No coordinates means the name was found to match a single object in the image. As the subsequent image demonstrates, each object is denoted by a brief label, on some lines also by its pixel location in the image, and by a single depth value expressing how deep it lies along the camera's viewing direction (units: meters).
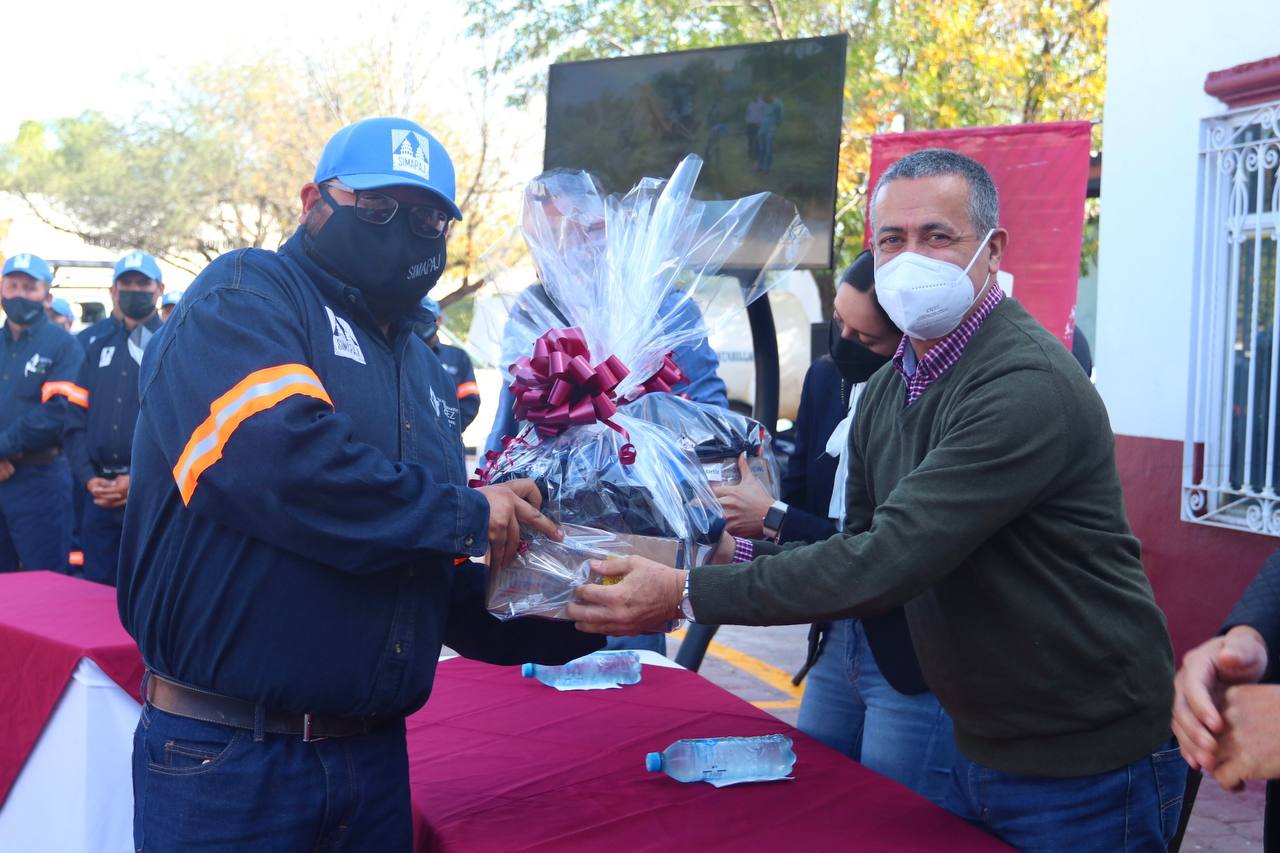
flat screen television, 4.50
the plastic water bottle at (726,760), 2.58
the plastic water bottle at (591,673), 3.40
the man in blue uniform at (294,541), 2.12
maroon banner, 6.70
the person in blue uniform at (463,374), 9.05
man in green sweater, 2.19
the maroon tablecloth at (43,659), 3.50
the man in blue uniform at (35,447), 7.15
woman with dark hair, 2.97
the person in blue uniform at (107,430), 6.54
